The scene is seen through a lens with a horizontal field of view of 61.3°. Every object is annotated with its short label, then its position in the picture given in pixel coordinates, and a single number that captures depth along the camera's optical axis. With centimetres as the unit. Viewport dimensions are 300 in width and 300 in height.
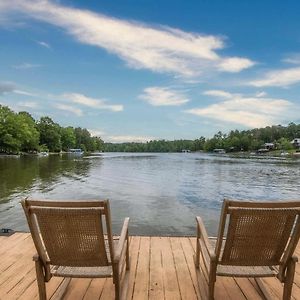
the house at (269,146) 10878
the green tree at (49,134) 8606
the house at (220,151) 12841
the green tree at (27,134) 6555
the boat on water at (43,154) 7187
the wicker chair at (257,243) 228
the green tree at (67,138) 9776
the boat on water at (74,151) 10208
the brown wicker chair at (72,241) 226
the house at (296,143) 10409
